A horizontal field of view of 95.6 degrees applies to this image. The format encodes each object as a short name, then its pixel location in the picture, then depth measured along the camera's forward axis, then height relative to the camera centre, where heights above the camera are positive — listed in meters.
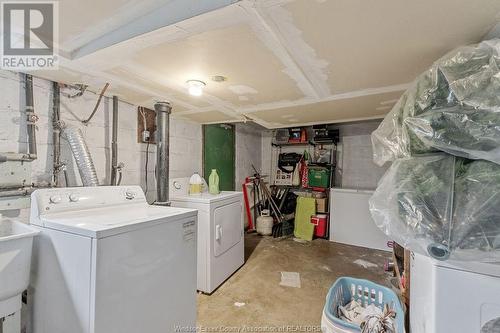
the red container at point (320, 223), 4.04 -1.03
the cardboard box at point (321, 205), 4.11 -0.73
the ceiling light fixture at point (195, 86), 1.70 +0.59
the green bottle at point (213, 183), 2.79 -0.24
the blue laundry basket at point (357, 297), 1.25 -0.89
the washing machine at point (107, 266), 1.13 -0.58
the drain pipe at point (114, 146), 2.11 +0.16
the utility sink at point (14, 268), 1.10 -0.54
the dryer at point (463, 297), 0.75 -0.45
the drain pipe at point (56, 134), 1.72 +0.21
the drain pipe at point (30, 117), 1.58 +0.31
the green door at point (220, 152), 3.41 +0.19
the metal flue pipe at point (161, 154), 2.22 +0.09
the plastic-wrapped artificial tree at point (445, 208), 0.73 -0.15
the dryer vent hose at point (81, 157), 1.74 +0.04
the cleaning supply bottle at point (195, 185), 2.78 -0.26
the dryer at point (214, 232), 2.32 -0.74
